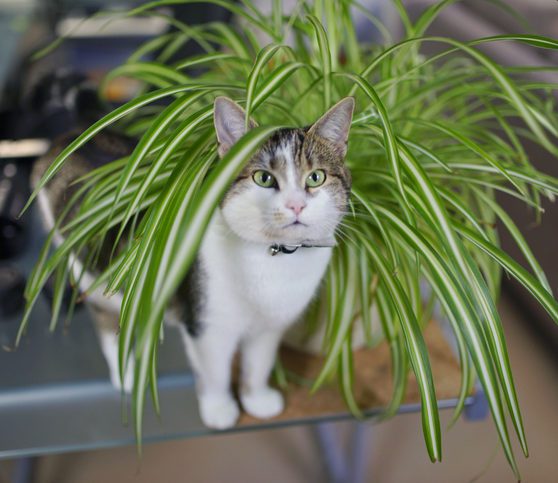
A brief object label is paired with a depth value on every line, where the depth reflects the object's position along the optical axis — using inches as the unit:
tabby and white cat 25.2
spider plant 22.5
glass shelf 34.3
